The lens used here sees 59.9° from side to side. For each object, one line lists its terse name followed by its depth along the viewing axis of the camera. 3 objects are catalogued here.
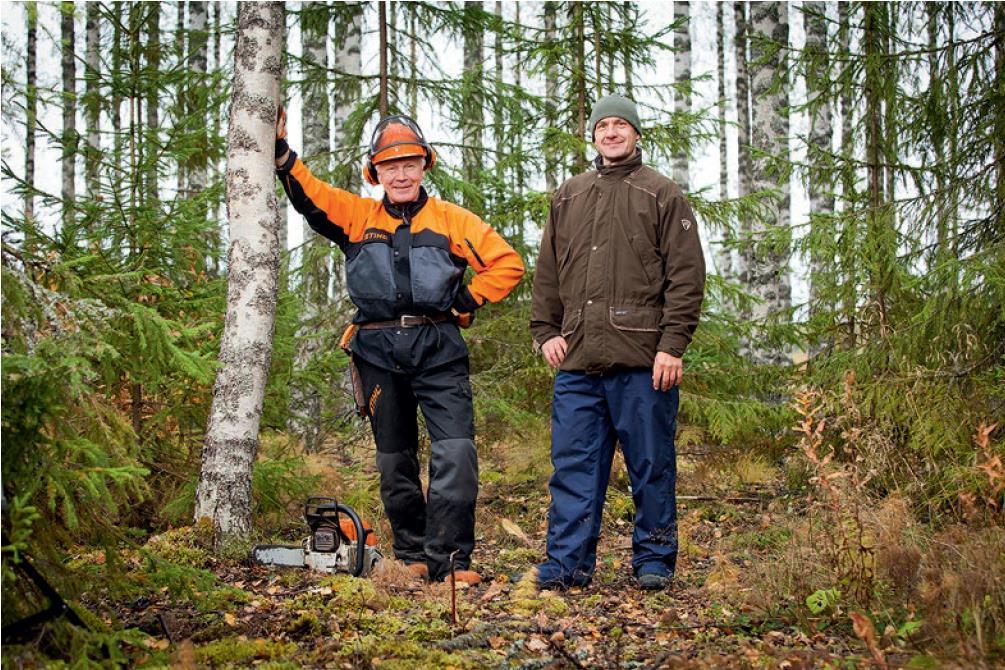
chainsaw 4.96
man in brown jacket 5.04
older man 5.20
